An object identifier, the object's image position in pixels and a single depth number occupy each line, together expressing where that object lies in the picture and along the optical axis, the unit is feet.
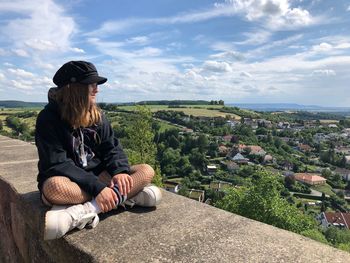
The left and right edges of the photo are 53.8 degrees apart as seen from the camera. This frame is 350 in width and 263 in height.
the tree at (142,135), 59.36
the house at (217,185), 168.52
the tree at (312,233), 52.16
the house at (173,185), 156.37
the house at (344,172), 248.34
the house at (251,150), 282.97
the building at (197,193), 140.65
